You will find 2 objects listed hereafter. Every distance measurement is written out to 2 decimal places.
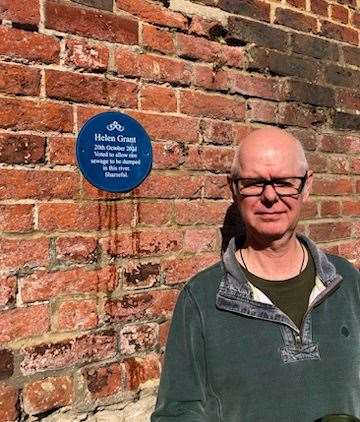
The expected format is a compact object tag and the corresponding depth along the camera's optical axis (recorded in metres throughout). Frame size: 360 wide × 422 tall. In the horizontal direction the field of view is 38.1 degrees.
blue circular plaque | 1.89
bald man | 1.66
